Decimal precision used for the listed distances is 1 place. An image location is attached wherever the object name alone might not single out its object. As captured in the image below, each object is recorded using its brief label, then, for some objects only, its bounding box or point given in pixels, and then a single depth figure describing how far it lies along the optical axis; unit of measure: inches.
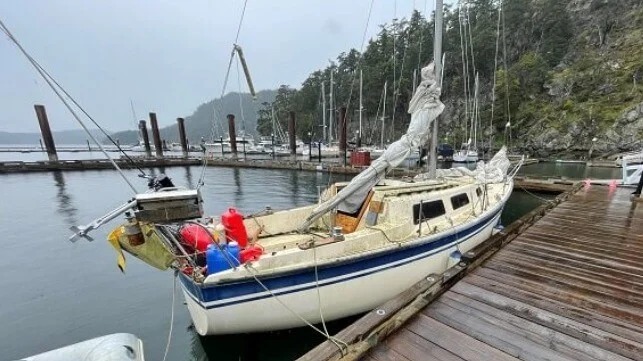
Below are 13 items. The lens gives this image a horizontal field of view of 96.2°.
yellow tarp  165.0
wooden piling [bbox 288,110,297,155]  1476.4
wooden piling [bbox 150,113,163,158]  1637.6
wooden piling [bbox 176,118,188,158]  1744.6
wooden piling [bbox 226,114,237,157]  1540.4
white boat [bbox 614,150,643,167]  588.4
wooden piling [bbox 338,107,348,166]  1234.6
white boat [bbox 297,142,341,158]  1872.5
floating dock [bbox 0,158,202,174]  1261.1
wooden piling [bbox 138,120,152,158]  1763.8
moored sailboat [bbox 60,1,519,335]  179.6
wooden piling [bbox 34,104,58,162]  1330.0
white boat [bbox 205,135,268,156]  2429.9
